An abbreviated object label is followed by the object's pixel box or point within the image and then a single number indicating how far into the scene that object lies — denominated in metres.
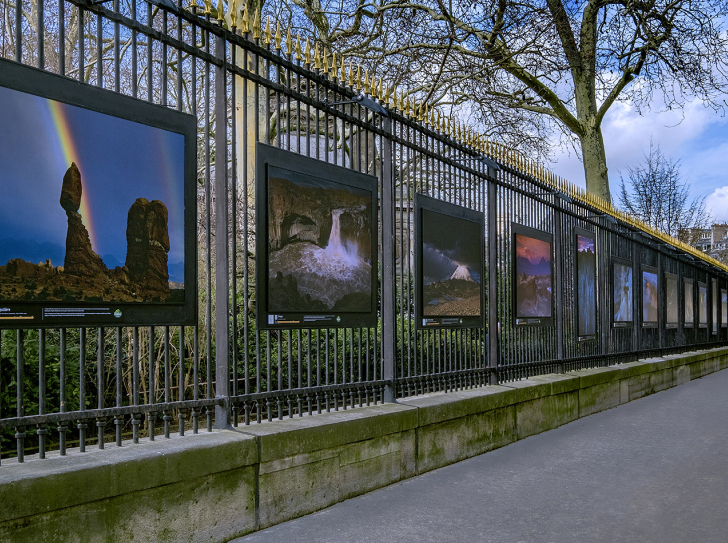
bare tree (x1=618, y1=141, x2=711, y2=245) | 33.22
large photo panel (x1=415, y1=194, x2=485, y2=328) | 6.77
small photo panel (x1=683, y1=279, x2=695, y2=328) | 19.62
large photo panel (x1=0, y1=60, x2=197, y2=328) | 3.34
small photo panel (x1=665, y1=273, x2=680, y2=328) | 17.17
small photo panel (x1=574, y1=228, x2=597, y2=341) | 11.07
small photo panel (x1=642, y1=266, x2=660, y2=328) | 15.06
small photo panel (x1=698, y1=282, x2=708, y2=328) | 21.59
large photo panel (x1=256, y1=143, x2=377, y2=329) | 4.90
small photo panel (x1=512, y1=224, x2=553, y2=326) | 8.83
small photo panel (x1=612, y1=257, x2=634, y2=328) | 13.02
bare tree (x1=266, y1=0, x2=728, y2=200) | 12.94
